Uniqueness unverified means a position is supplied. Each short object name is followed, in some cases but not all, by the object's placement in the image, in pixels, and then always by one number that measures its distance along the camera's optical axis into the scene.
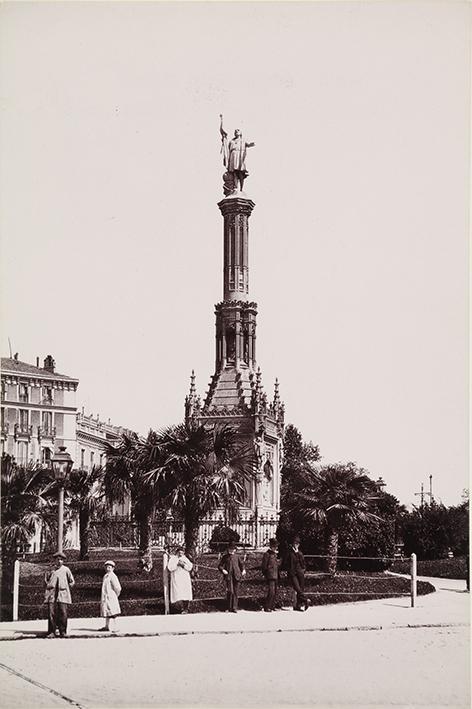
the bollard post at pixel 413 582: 22.67
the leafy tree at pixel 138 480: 25.84
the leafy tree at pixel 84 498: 34.28
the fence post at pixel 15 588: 20.09
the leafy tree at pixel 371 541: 30.31
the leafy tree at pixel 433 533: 42.06
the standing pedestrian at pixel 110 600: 18.55
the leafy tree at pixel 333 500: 27.50
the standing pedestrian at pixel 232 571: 21.22
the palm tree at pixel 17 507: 23.75
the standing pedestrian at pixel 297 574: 21.70
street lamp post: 21.09
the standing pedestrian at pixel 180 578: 21.06
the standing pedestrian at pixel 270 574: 21.45
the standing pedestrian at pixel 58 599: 18.00
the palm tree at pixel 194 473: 25.34
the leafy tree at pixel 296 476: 28.81
